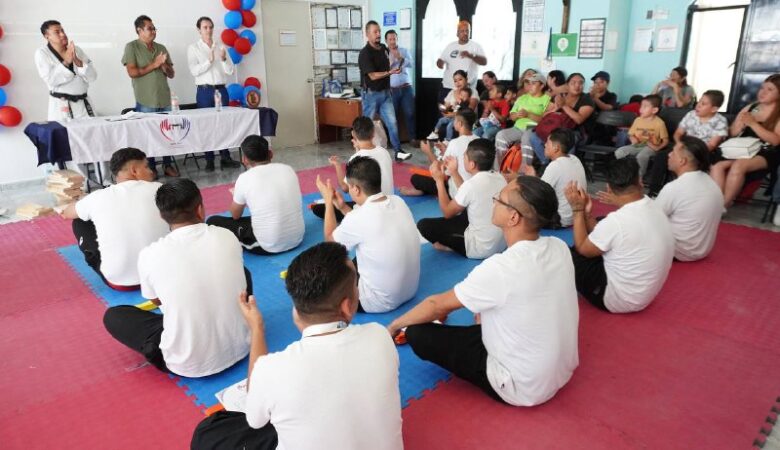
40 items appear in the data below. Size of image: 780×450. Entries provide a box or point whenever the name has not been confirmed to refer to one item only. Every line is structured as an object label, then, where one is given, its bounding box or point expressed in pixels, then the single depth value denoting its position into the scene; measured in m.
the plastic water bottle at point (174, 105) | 6.50
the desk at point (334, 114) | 8.42
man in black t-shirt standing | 7.40
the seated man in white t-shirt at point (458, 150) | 4.81
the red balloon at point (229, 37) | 7.56
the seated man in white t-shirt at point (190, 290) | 2.22
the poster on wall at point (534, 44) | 7.16
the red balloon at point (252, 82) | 7.92
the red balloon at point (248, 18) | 7.71
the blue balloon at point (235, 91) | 7.64
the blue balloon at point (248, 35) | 7.73
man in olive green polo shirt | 6.34
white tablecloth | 5.45
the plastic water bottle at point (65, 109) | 5.82
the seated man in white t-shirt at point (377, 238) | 2.84
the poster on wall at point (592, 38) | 6.54
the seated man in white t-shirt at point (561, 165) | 4.20
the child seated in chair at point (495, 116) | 6.82
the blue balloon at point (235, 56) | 7.68
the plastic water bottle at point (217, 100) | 6.72
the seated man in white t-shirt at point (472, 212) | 3.67
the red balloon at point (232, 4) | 7.41
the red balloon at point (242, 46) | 7.63
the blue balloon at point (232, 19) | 7.48
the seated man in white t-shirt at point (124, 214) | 3.03
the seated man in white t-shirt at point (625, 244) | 2.80
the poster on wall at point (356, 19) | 9.09
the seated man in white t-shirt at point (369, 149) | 4.32
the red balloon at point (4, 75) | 5.93
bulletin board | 8.73
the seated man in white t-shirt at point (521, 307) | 1.99
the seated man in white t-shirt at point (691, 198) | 3.60
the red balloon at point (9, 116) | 5.98
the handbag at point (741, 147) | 4.83
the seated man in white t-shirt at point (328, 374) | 1.38
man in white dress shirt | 6.88
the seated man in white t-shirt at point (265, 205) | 3.75
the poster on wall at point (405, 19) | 8.76
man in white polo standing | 7.64
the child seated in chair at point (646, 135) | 5.60
